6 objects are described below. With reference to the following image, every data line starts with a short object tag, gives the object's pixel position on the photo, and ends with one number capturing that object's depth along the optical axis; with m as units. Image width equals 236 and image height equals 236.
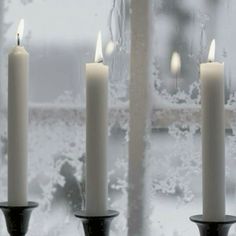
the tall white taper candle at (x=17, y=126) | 1.31
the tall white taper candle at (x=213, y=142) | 1.21
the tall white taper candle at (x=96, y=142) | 1.25
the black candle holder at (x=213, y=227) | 1.19
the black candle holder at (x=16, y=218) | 1.28
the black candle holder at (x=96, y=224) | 1.22
